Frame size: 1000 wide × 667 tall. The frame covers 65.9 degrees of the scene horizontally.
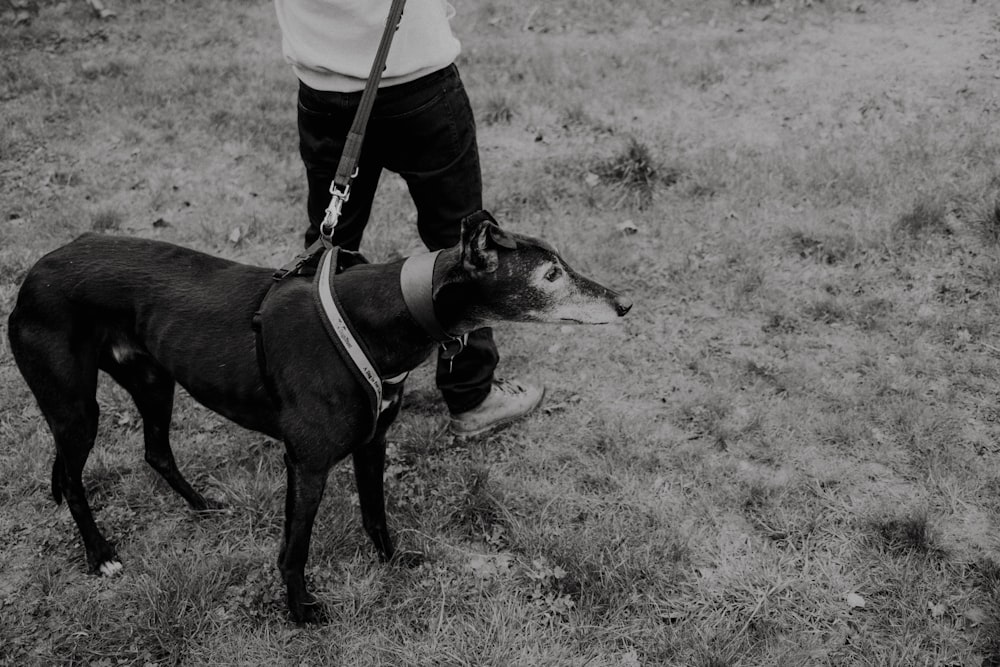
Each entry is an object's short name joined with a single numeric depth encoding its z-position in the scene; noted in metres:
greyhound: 2.85
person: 3.19
